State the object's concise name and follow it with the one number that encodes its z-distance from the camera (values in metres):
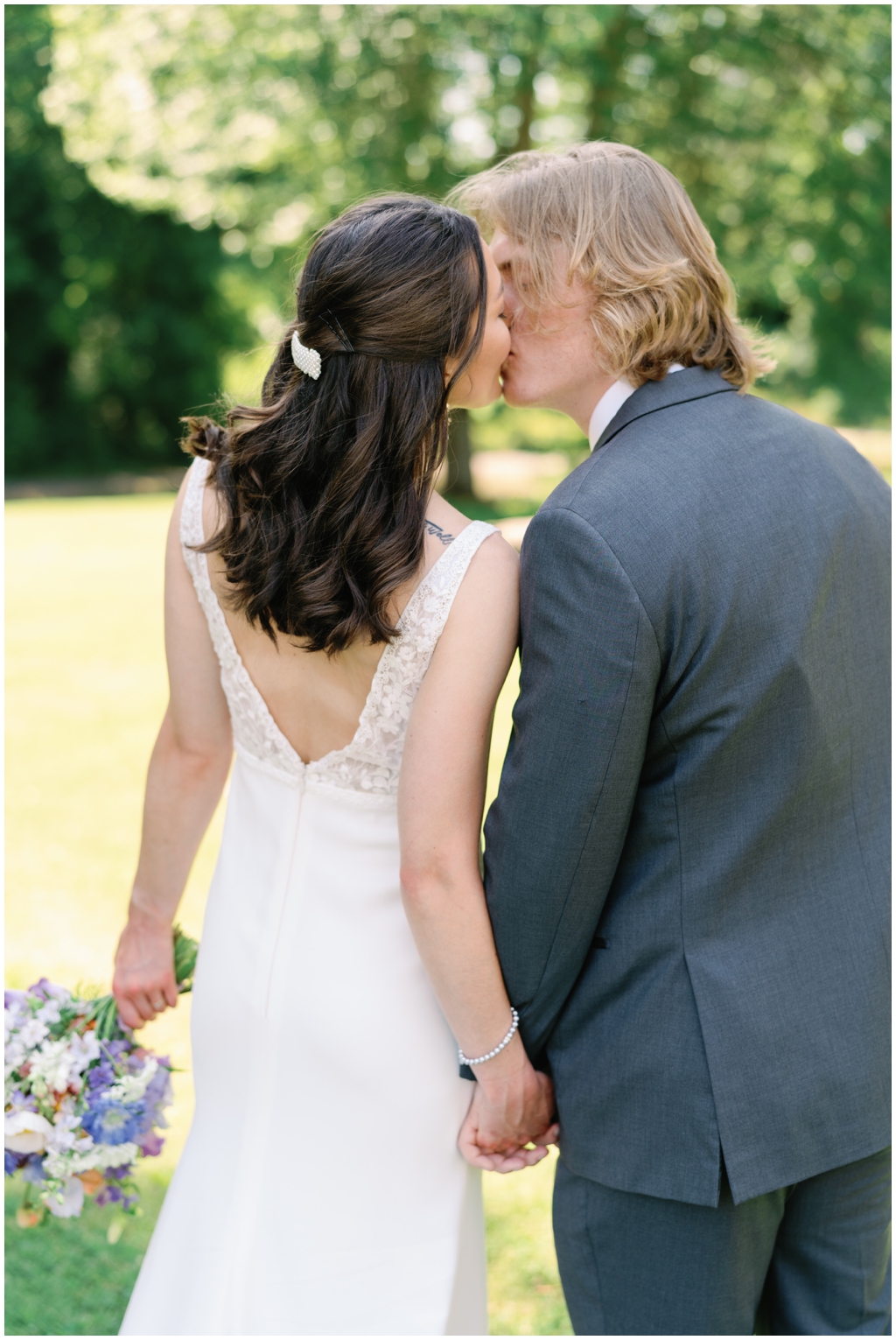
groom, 1.71
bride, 1.76
